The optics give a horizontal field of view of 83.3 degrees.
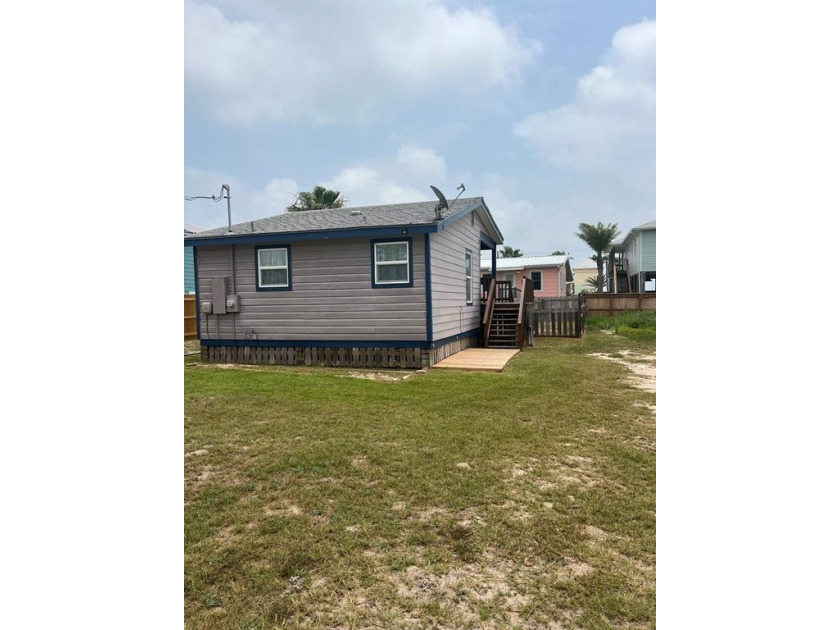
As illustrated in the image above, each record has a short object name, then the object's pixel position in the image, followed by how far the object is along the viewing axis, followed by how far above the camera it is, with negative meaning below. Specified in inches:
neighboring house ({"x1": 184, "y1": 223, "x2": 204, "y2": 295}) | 714.8 +63.5
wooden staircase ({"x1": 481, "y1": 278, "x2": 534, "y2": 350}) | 455.5 -12.7
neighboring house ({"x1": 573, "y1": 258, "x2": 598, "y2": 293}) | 2000.5 +145.6
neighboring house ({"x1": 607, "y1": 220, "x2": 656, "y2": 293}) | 935.0 +97.5
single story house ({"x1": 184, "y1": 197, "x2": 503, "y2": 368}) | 350.9 +17.6
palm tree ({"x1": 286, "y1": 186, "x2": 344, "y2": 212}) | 1127.6 +267.8
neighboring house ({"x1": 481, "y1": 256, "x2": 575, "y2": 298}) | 1067.9 +78.6
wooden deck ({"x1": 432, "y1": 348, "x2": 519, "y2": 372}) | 333.7 -40.6
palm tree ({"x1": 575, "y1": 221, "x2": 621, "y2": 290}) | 1269.7 +190.5
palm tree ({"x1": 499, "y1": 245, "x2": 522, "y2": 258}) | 1963.1 +228.2
